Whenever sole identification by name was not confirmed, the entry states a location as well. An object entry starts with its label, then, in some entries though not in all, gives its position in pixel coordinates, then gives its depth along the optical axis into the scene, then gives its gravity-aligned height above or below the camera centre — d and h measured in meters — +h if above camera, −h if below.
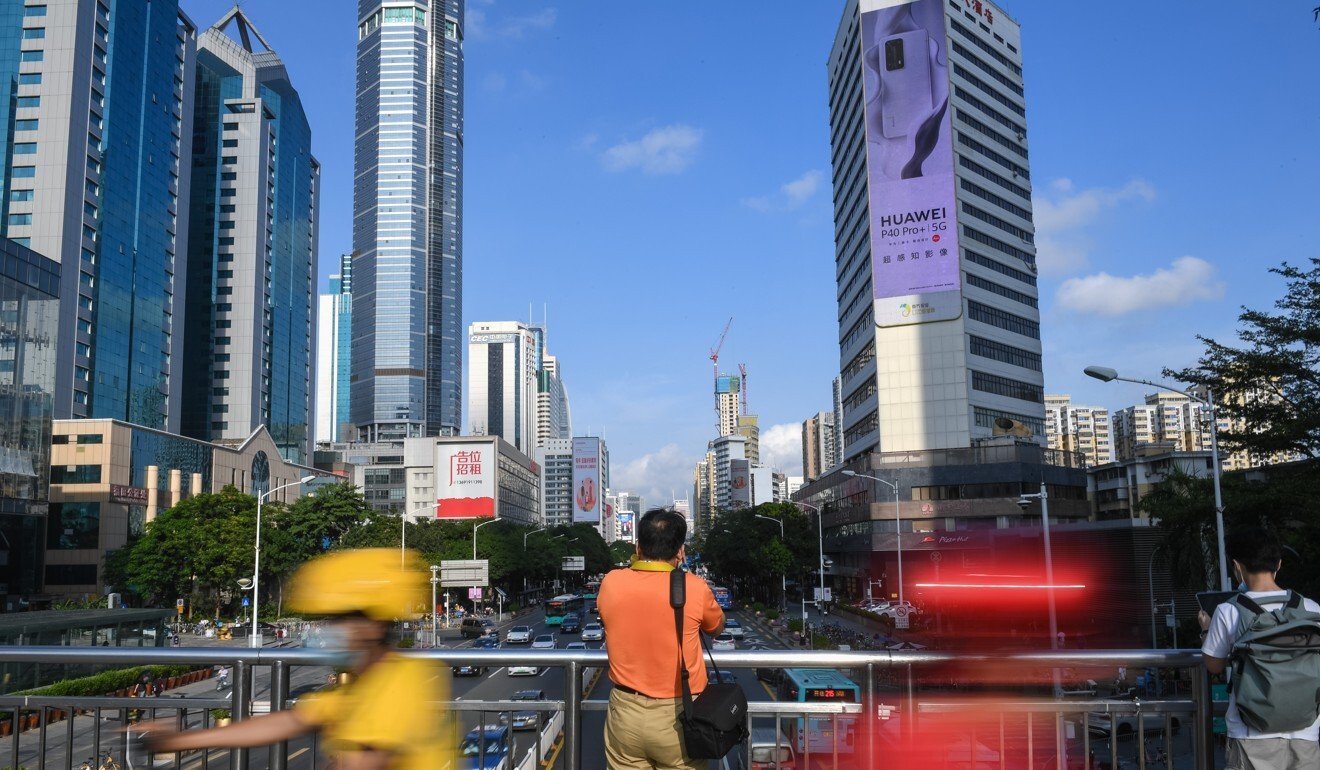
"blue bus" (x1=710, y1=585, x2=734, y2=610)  71.73 -7.72
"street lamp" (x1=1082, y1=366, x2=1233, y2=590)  21.02 +1.20
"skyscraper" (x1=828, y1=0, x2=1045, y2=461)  69.81 +20.17
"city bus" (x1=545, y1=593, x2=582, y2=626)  58.80 -7.47
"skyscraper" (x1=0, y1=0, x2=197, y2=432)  76.38 +28.44
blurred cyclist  3.52 -0.71
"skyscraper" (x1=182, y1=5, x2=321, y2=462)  116.12 +30.77
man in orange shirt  4.19 -0.71
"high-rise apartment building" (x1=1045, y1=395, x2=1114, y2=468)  183.40 +11.34
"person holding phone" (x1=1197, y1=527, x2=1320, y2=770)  4.33 -0.69
